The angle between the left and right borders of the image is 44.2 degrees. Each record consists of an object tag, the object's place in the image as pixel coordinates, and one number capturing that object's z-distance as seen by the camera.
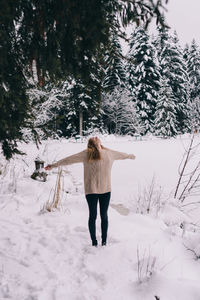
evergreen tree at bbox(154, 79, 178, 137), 27.97
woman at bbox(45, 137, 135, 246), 3.60
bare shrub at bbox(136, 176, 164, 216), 6.13
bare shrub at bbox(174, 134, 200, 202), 8.45
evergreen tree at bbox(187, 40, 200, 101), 37.11
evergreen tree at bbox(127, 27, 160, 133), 30.39
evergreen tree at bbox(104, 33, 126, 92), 30.25
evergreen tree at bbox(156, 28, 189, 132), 32.00
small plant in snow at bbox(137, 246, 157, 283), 2.95
